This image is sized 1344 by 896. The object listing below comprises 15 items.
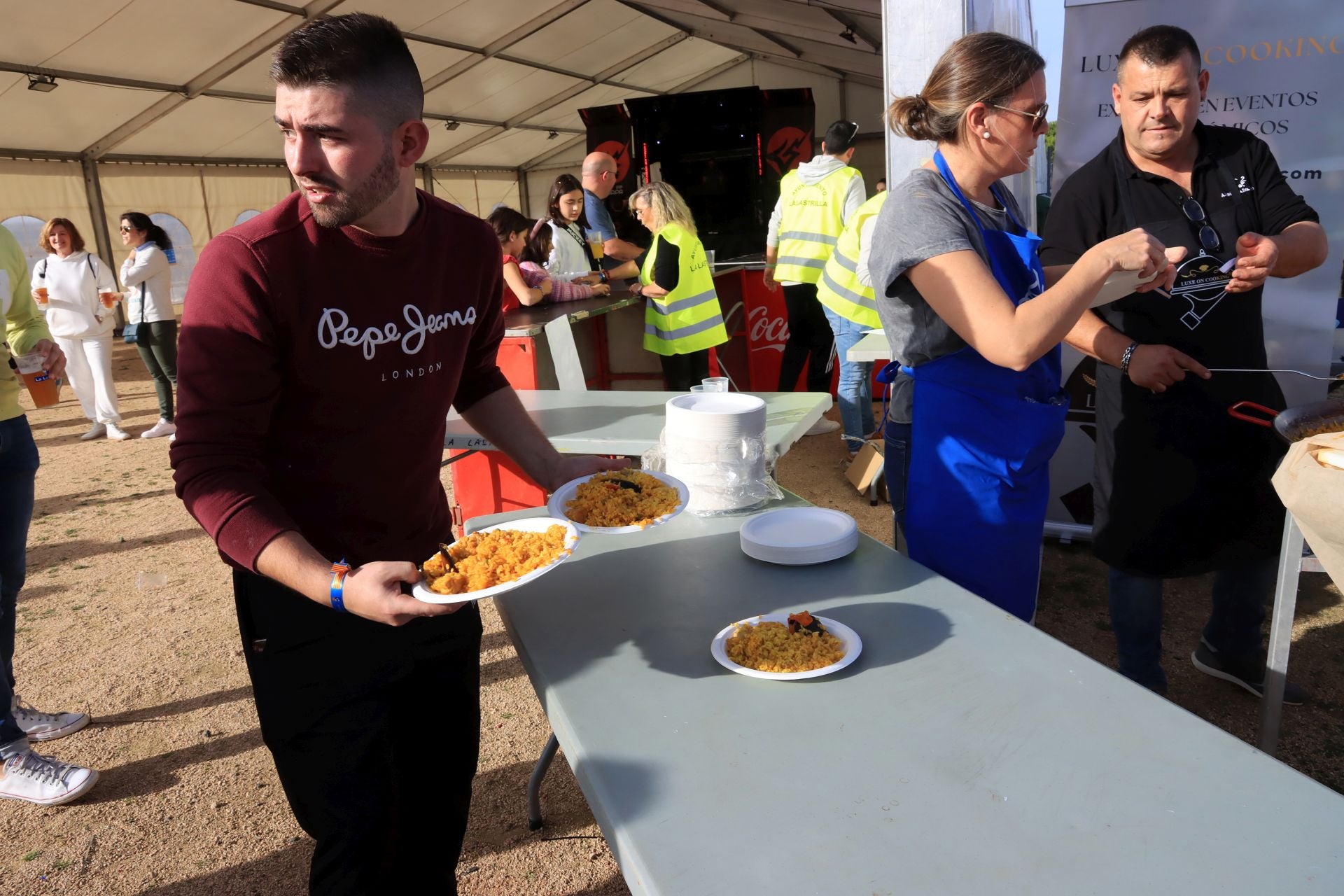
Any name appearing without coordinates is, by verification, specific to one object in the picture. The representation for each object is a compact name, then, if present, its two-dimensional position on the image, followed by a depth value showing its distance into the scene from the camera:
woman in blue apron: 1.57
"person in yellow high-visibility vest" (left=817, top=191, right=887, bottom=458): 5.12
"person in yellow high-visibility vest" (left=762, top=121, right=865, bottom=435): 5.67
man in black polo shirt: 2.11
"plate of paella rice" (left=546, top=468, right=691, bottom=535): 1.58
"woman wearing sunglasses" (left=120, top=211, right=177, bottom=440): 6.69
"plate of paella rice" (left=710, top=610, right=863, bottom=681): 1.29
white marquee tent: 8.52
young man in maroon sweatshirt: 1.22
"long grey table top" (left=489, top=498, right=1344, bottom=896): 0.91
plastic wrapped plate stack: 1.91
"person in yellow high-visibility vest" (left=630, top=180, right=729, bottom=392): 5.42
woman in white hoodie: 6.64
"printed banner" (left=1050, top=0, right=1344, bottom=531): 3.08
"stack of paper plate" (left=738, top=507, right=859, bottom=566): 1.68
